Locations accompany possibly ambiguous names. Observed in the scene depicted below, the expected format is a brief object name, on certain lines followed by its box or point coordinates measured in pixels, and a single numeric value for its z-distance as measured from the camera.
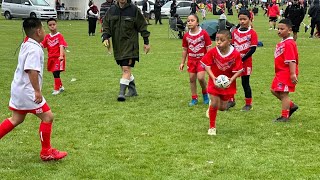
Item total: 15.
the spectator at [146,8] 40.53
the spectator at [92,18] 26.67
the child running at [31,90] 5.86
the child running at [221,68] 7.46
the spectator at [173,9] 39.04
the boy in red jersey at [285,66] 7.88
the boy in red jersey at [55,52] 10.88
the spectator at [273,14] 32.18
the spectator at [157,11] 38.22
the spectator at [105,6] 25.89
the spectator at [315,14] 24.77
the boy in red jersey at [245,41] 8.88
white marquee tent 42.88
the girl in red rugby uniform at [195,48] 9.37
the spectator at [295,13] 22.89
